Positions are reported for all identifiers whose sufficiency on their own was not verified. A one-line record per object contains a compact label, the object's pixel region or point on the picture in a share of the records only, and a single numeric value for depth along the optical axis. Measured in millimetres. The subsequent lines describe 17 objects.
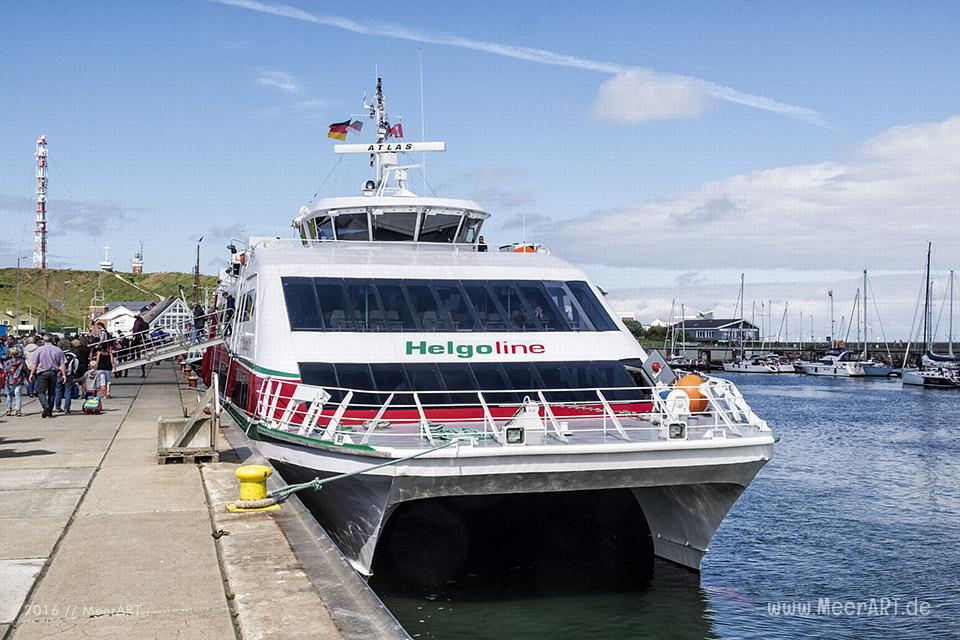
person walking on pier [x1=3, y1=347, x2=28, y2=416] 19578
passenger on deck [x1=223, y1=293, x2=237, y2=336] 20703
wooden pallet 12750
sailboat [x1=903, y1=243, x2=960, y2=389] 81619
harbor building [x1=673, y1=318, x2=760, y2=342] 155250
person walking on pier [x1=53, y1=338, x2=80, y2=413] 19969
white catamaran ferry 10305
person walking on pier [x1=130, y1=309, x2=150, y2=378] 33366
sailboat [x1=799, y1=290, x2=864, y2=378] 103000
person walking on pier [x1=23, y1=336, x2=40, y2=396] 19220
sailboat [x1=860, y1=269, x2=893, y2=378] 103438
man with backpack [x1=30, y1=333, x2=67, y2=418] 18516
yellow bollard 9930
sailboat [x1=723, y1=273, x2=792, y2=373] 113625
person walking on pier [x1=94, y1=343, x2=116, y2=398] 23969
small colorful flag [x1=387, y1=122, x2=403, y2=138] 21797
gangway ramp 25625
